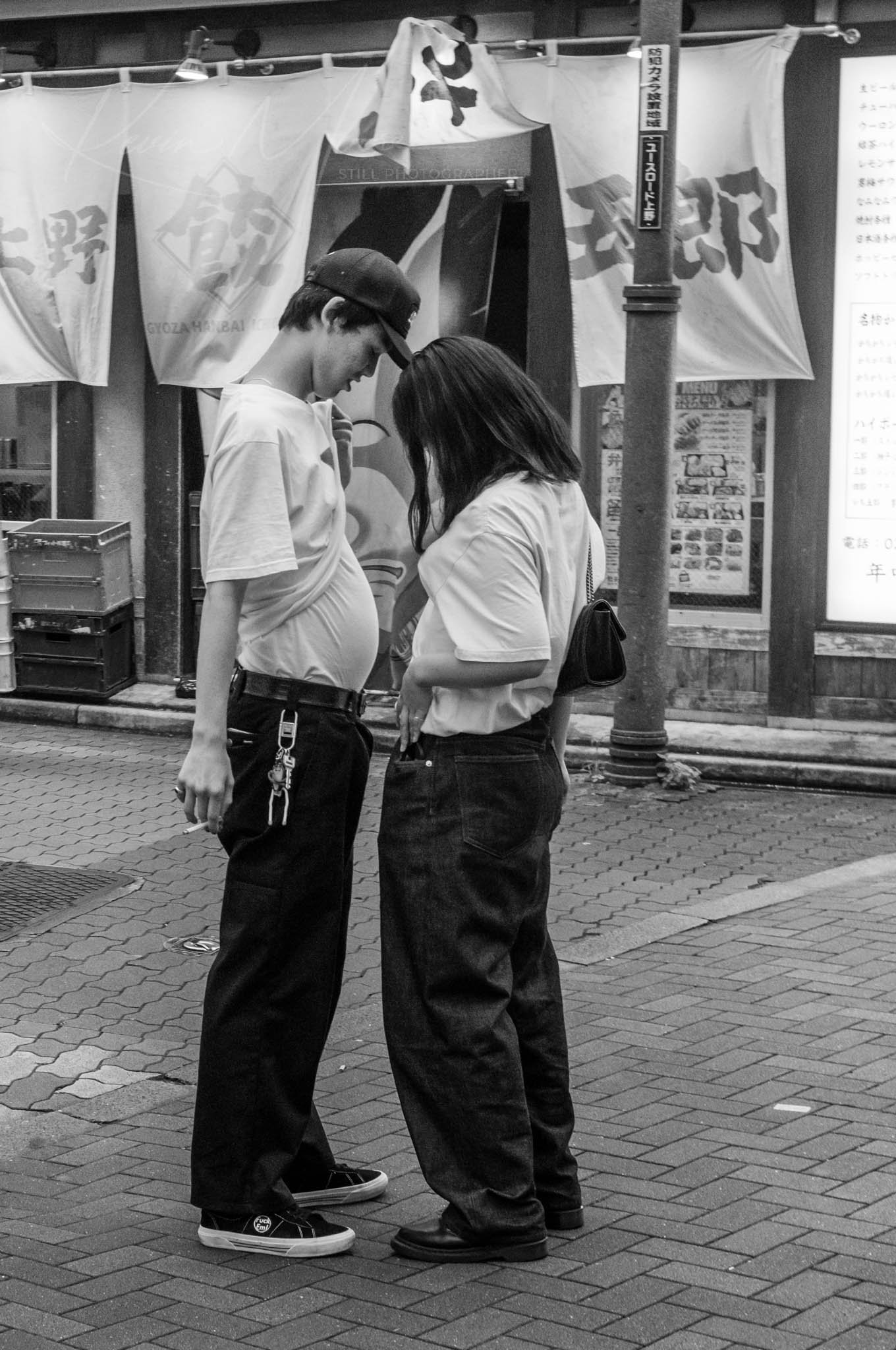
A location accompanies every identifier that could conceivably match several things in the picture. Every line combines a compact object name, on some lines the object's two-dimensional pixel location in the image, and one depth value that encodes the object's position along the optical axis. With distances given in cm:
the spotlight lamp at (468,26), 1154
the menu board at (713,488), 1099
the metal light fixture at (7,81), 1227
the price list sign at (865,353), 1048
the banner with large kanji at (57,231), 1183
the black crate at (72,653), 1202
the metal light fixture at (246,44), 1210
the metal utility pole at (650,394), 919
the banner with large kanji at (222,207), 1122
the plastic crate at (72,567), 1198
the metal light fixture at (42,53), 1263
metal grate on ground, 684
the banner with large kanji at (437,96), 1060
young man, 369
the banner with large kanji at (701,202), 1034
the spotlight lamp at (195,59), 1149
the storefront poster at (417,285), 1134
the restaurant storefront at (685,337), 1052
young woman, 357
